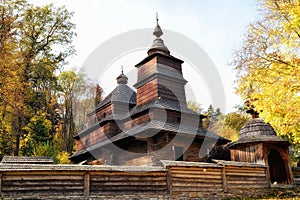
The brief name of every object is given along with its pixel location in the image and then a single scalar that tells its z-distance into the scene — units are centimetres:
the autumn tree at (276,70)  1162
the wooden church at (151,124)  1925
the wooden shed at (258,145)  1888
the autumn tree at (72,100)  4091
